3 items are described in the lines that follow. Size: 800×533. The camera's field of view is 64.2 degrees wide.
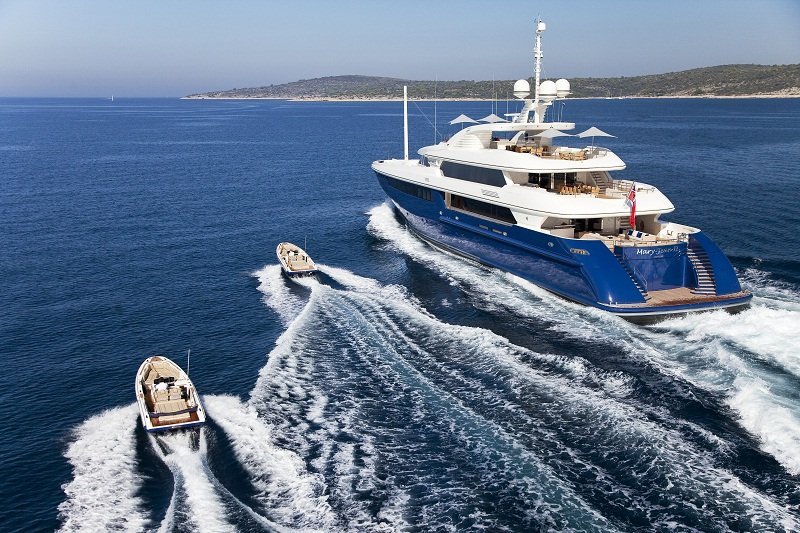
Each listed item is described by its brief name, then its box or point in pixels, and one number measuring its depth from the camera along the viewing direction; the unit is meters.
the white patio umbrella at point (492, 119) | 46.17
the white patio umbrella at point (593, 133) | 37.76
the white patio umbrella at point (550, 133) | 39.68
